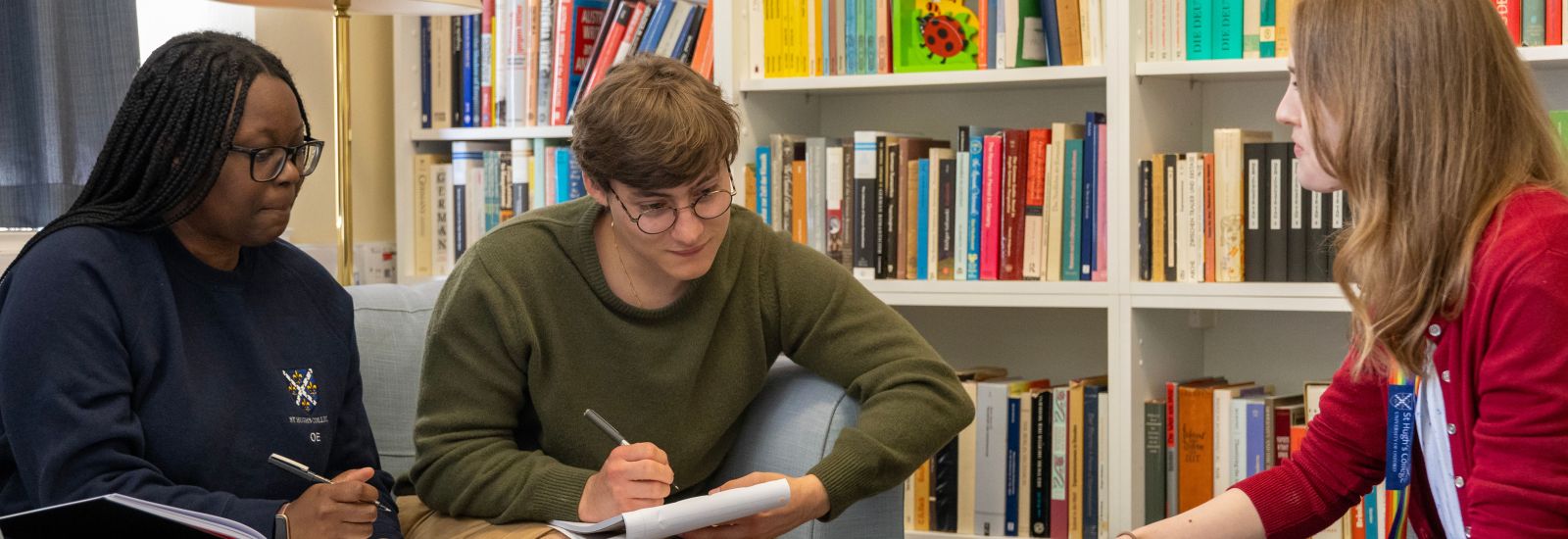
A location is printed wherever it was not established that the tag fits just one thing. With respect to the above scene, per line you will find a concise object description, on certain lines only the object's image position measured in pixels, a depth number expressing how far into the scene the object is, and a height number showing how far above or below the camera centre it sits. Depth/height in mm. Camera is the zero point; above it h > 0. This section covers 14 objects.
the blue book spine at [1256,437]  2295 -399
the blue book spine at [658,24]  2666 +303
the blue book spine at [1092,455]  2391 -442
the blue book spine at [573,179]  2730 +22
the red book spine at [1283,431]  2283 -388
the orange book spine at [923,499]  2504 -535
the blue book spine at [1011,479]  2445 -492
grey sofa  1619 -256
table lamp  2428 +194
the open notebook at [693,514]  1302 -294
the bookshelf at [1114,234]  2285 -78
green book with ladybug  2422 +253
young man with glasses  1482 -172
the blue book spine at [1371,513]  2234 -506
